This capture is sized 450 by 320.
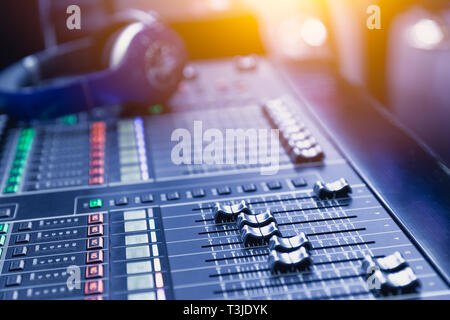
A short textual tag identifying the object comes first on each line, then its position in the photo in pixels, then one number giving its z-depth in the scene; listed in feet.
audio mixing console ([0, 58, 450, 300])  2.22
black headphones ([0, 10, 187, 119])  3.73
